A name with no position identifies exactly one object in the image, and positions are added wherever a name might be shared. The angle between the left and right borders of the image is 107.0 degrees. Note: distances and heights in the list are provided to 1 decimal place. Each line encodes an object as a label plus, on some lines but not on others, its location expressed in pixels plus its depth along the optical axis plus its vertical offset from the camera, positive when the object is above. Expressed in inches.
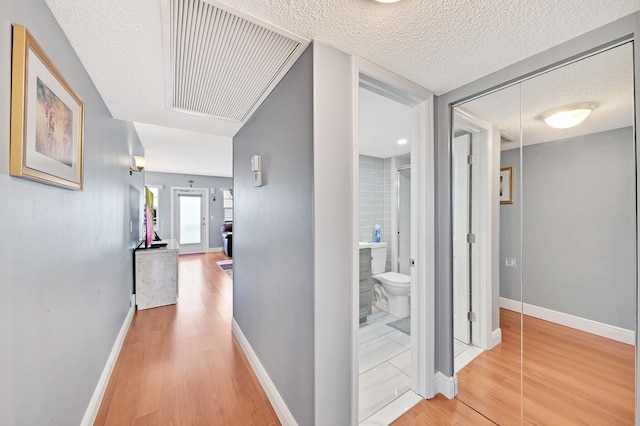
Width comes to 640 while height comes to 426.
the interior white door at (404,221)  135.8 -4.3
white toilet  119.3 -37.3
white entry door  300.5 -8.1
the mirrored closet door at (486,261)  62.7 -13.6
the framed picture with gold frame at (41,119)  32.7 +15.7
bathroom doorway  63.4 -23.7
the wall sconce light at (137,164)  131.6 +28.8
